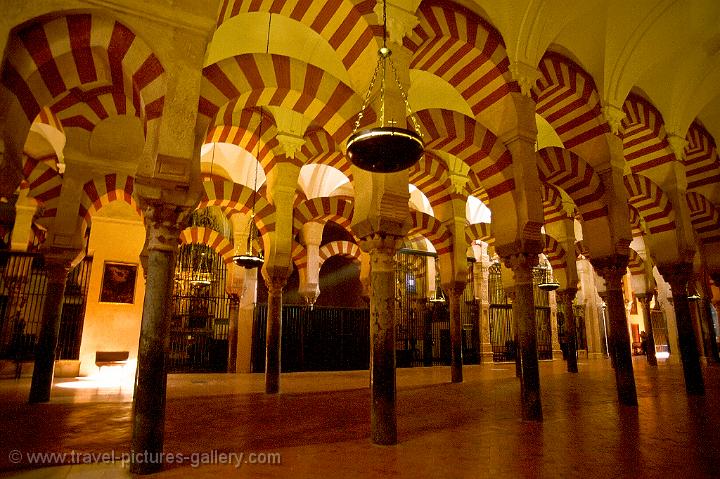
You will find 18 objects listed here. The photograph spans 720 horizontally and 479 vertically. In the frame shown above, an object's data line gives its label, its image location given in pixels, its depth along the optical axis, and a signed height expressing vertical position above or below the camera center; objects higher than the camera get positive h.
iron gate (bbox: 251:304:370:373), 11.61 -0.12
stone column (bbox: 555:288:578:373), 10.36 +0.22
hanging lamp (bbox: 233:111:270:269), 7.60 +1.30
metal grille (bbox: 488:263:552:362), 15.45 +0.43
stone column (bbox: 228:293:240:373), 11.23 +0.12
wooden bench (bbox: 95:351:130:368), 8.93 -0.48
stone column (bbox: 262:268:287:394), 6.85 +0.06
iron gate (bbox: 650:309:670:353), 20.12 +0.28
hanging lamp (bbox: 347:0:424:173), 3.26 +1.41
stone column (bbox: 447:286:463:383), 8.53 +0.04
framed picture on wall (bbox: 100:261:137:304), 9.60 +1.11
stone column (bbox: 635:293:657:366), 12.30 +0.29
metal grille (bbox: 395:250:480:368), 14.12 +0.55
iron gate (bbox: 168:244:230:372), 11.45 +0.52
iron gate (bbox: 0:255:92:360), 9.36 +0.42
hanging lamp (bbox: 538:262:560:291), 10.58 +1.17
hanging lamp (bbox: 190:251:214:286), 11.51 +1.50
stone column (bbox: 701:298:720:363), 12.88 +0.15
